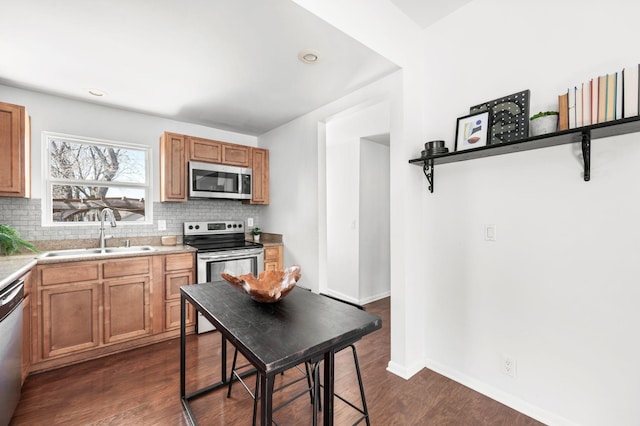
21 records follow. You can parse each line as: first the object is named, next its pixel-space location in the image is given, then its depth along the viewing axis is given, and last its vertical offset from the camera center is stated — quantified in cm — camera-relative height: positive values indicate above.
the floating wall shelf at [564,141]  139 +41
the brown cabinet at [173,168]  326 +49
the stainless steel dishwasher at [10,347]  152 -81
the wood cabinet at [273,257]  366 -62
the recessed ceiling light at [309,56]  213 +119
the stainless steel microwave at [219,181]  341 +37
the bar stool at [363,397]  155 -104
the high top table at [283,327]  95 -50
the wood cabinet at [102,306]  232 -88
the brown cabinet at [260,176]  396 +49
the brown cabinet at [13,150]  234 +50
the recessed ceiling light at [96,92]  275 +116
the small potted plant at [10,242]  240 -28
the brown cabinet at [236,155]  369 +74
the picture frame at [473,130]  196 +58
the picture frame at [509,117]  178 +61
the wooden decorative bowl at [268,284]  142 -40
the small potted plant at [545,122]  162 +51
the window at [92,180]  291 +33
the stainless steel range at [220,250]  310 -47
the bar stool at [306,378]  138 -116
